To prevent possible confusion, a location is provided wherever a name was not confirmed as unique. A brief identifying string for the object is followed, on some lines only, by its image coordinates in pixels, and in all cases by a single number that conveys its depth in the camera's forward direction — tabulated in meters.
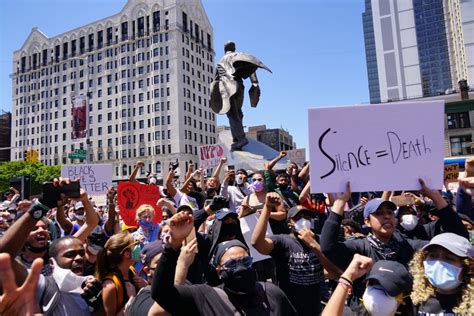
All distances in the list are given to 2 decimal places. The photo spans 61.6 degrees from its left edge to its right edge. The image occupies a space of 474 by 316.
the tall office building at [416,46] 128.00
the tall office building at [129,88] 72.12
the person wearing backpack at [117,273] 3.03
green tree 62.72
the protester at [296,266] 3.61
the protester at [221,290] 2.50
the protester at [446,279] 2.37
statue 12.41
